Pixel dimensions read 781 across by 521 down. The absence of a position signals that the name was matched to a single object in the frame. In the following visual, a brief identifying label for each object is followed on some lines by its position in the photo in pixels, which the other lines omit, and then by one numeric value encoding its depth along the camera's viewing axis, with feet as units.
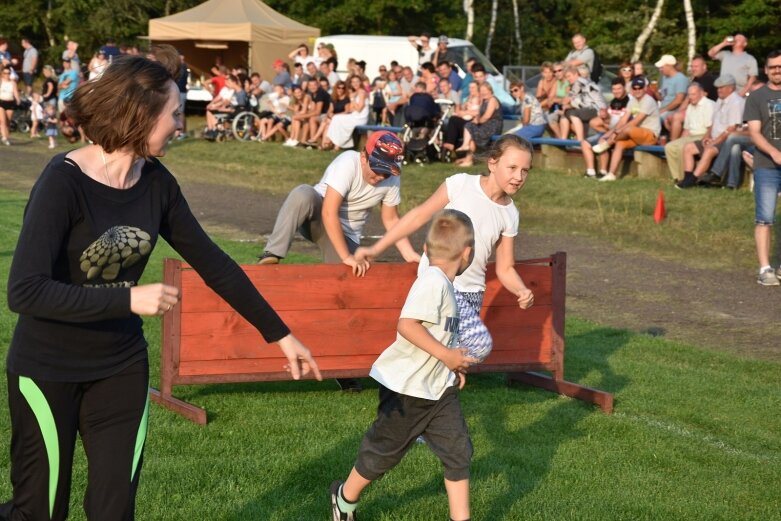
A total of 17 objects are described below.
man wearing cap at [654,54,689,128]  65.05
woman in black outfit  11.10
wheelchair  96.02
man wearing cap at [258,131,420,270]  25.82
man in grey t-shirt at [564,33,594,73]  70.59
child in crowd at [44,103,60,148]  92.99
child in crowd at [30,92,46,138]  101.91
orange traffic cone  52.21
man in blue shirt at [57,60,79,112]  90.00
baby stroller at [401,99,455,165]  71.51
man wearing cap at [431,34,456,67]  84.23
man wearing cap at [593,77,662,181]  59.88
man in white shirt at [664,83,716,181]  56.34
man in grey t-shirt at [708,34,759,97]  60.23
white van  112.47
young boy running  16.15
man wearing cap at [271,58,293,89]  98.48
